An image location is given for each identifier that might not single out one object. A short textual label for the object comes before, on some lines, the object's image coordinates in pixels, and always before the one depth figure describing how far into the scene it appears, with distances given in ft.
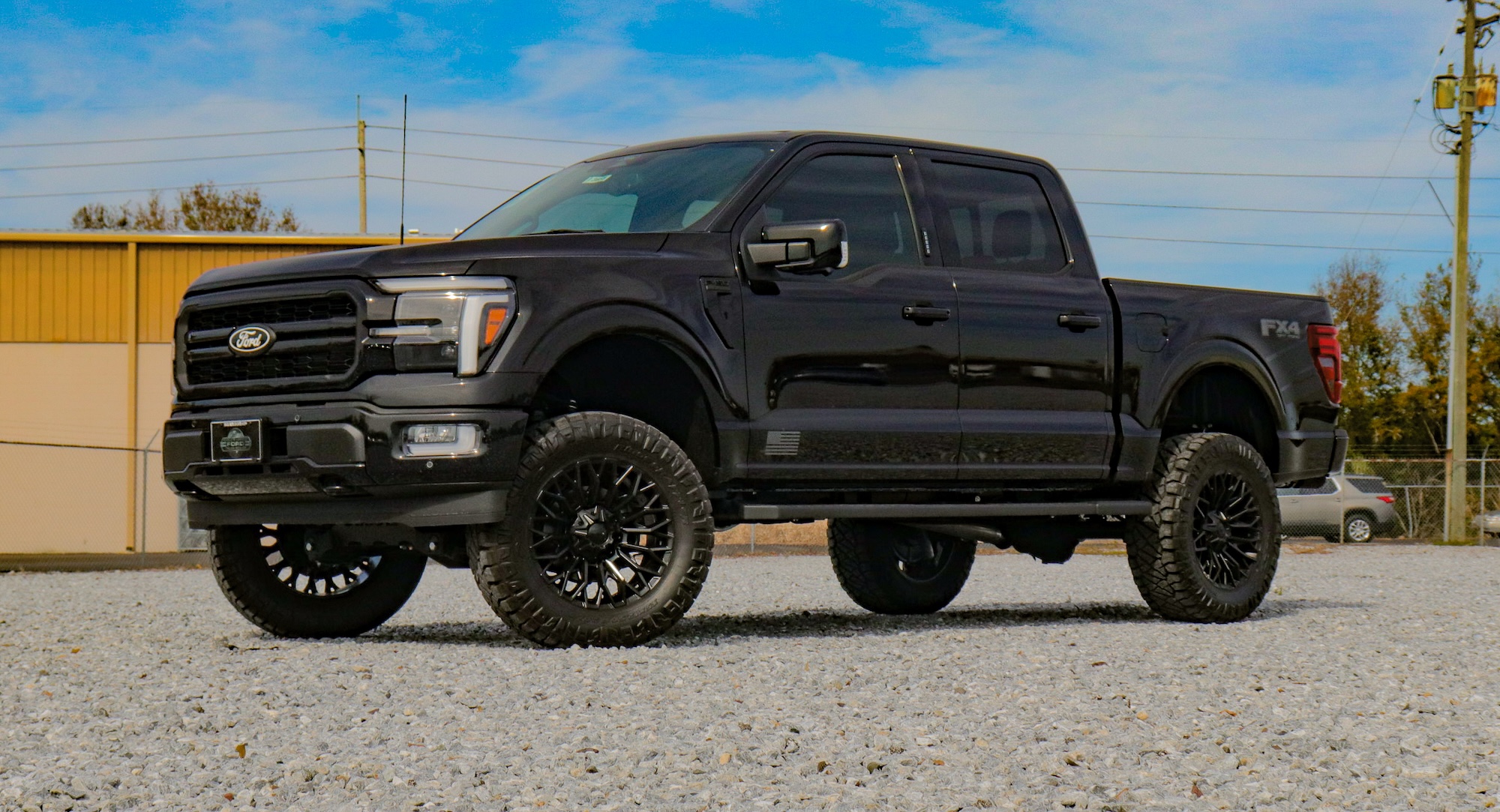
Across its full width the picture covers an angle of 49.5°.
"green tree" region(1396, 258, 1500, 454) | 167.43
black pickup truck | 20.62
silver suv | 97.55
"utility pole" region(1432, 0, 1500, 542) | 93.09
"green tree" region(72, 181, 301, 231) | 158.30
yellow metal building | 94.27
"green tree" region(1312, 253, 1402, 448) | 174.81
